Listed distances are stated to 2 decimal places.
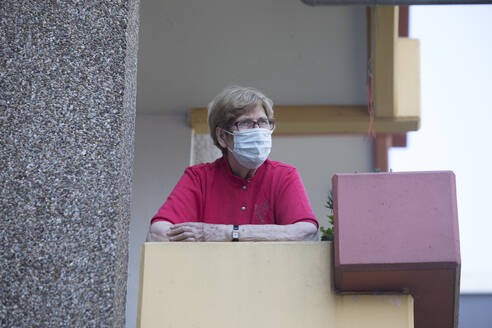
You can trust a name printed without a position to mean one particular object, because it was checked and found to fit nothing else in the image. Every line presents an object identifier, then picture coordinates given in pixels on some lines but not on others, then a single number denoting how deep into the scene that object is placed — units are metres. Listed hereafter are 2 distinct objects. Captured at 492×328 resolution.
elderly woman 6.19
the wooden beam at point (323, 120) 13.02
